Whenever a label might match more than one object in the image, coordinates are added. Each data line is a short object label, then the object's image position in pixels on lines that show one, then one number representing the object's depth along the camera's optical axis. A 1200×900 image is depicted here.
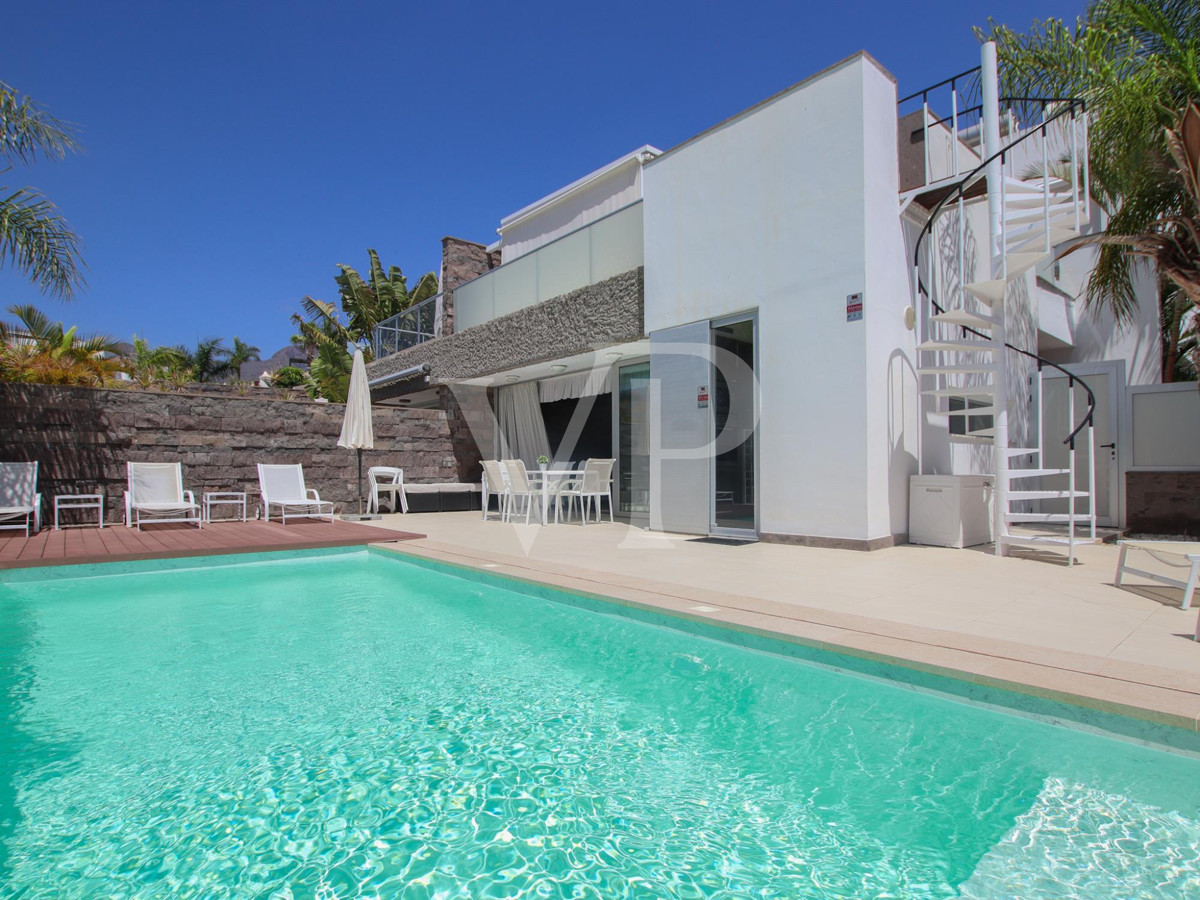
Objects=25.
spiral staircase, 5.68
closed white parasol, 9.70
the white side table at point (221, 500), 9.15
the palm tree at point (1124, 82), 6.01
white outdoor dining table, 8.95
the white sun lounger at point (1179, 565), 3.28
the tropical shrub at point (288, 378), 32.22
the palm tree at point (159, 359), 23.98
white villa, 6.03
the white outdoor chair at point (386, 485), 11.10
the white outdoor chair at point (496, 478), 9.42
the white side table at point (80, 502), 8.12
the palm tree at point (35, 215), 7.04
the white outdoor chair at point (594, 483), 9.10
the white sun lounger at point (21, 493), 7.62
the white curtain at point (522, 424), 12.60
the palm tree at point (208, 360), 37.78
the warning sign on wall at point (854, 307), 6.00
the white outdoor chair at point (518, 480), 9.05
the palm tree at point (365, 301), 24.39
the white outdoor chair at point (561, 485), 9.11
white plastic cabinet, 6.16
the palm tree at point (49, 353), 10.03
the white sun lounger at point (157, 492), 8.31
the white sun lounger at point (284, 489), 9.12
